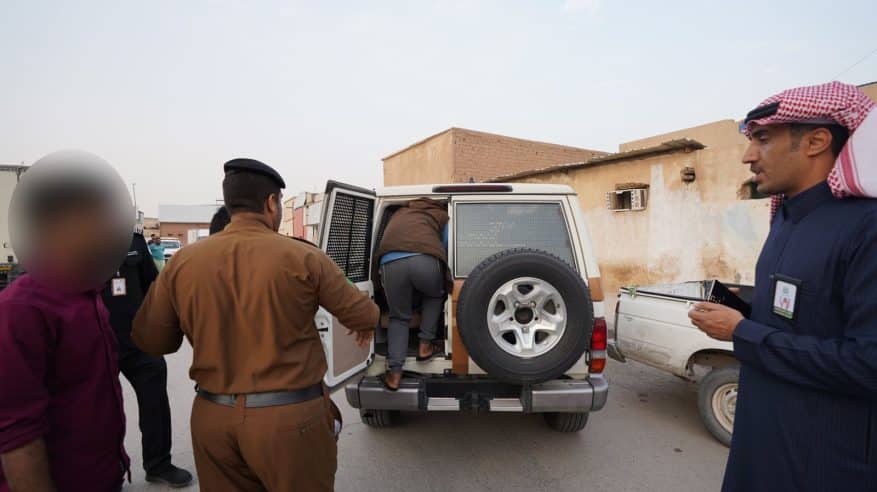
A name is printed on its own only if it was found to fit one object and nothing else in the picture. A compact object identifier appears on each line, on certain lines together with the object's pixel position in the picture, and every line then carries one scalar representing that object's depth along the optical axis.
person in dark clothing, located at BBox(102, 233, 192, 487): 2.79
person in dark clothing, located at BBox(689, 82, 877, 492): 1.20
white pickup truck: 3.29
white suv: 2.62
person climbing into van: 2.90
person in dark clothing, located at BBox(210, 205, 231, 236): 3.33
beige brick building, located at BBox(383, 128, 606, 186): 15.26
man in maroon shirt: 1.14
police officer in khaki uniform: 1.57
